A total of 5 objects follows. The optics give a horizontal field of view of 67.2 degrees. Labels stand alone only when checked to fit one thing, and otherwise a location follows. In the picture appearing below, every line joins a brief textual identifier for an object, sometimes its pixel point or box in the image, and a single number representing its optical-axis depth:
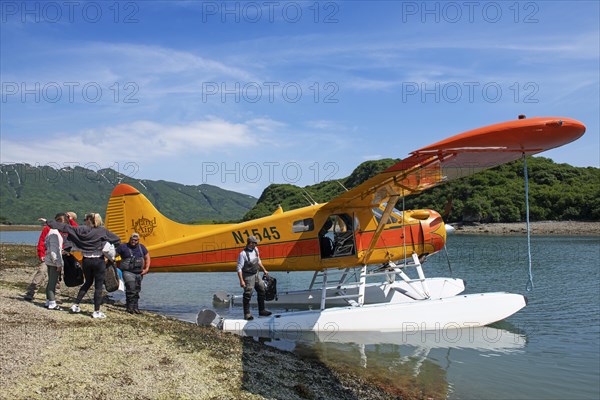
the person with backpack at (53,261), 7.37
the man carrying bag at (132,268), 8.63
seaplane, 9.22
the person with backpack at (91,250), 7.32
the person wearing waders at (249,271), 8.77
